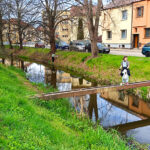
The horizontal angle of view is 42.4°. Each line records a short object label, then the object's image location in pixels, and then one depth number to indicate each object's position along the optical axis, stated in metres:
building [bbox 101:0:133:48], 34.66
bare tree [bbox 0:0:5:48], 17.91
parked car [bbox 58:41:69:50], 35.47
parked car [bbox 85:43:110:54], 26.11
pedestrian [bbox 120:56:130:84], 11.01
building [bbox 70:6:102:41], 22.87
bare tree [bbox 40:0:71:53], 24.02
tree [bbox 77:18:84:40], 42.17
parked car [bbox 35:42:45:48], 44.11
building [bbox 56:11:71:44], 65.59
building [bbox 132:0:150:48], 31.22
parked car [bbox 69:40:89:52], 30.25
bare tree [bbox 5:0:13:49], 17.83
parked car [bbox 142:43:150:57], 19.91
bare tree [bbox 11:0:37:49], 22.56
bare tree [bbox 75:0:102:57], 19.70
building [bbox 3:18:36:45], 24.42
